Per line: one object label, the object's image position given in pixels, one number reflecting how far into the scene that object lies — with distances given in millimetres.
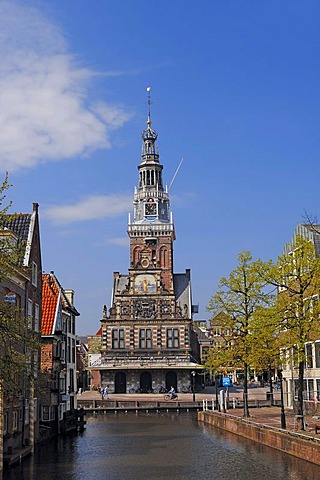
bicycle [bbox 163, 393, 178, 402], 80375
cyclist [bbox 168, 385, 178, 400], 80512
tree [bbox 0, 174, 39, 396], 22172
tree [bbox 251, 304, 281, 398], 37438
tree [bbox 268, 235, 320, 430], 35469
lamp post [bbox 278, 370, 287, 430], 34969
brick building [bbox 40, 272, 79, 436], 42531
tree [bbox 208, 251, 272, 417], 46297
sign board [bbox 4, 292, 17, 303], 31281
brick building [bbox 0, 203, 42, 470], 30281
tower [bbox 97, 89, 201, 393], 94625
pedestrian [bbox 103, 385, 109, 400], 80756
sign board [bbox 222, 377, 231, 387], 61122
